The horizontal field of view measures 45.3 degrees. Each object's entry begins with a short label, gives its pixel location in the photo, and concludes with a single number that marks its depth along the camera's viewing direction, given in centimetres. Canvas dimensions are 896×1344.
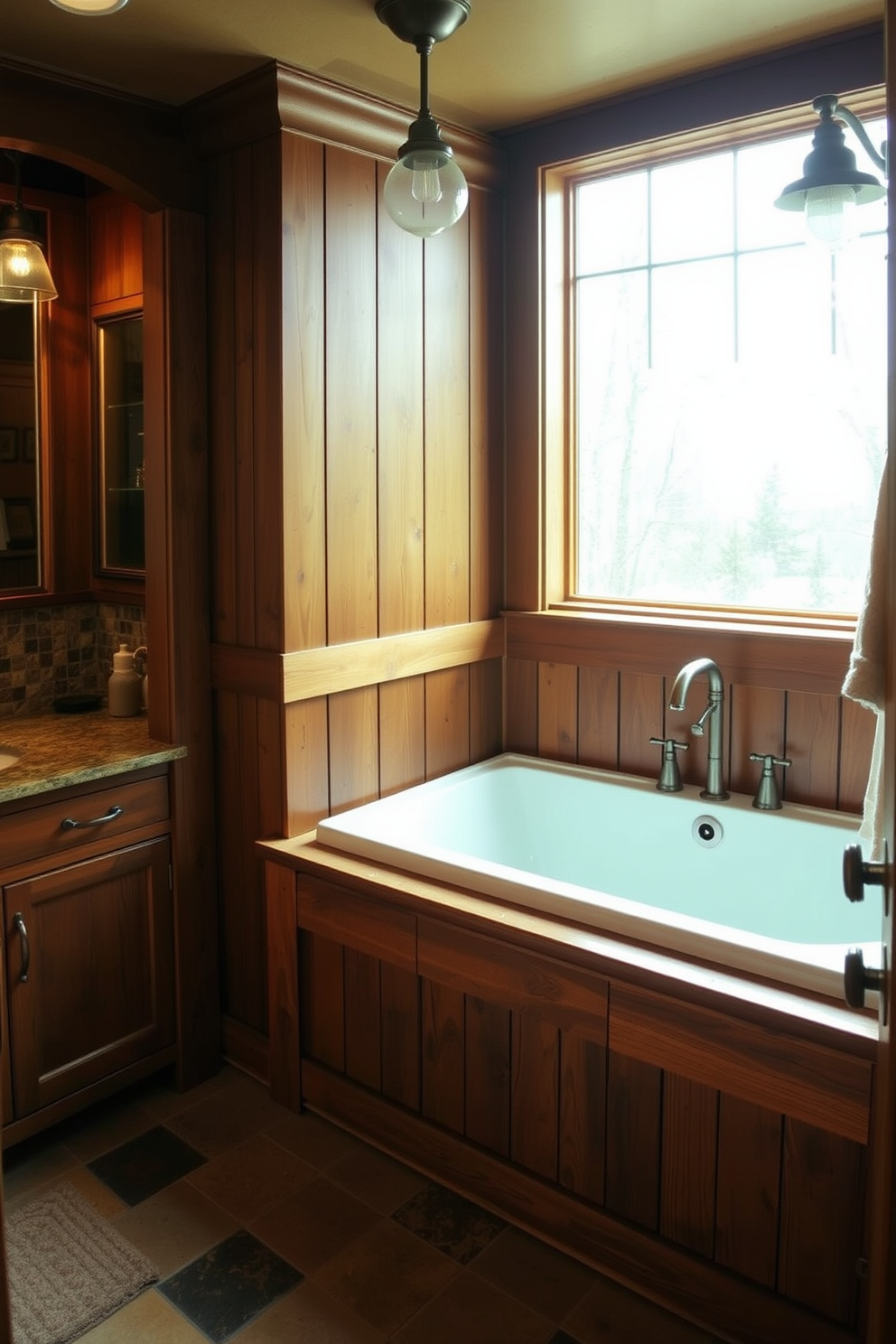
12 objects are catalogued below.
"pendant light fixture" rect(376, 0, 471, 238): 198
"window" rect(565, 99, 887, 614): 248
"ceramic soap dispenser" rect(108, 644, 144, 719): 284
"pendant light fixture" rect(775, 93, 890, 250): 200
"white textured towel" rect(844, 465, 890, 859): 143
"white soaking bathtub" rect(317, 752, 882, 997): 207
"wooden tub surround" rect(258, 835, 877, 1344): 170
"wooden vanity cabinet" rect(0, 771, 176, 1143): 226
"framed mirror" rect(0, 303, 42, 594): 289
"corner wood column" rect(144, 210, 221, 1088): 246
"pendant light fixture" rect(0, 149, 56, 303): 264
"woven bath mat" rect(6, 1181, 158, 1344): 189
